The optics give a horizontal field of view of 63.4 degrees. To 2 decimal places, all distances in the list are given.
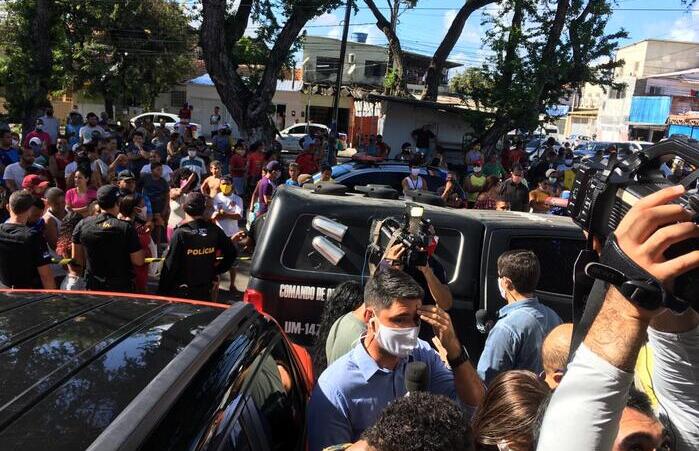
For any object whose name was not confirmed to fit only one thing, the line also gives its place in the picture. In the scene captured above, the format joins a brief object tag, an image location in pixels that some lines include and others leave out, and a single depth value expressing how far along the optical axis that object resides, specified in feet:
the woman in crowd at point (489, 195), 27.35
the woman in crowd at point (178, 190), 23.61
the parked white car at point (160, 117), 91.63
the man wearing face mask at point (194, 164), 31.01
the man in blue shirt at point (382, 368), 7.55
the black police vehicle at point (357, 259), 13.23
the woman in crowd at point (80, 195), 21.86
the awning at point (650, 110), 124.16
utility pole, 55.92
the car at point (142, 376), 4.66
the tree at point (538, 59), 49.85
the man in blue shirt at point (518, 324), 9.96
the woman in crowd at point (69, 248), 15.76
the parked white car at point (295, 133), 86.22
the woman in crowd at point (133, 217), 15.66
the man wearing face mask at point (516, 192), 27.99
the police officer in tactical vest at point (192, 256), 15.44
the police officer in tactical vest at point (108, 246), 14.67
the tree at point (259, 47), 50.80
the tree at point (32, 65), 51.75
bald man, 8.07
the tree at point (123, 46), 89.00
